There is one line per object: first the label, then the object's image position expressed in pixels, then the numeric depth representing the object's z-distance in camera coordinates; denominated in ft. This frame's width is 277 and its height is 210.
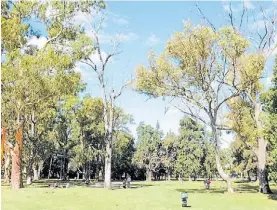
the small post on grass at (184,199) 43.34
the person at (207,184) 92.74
